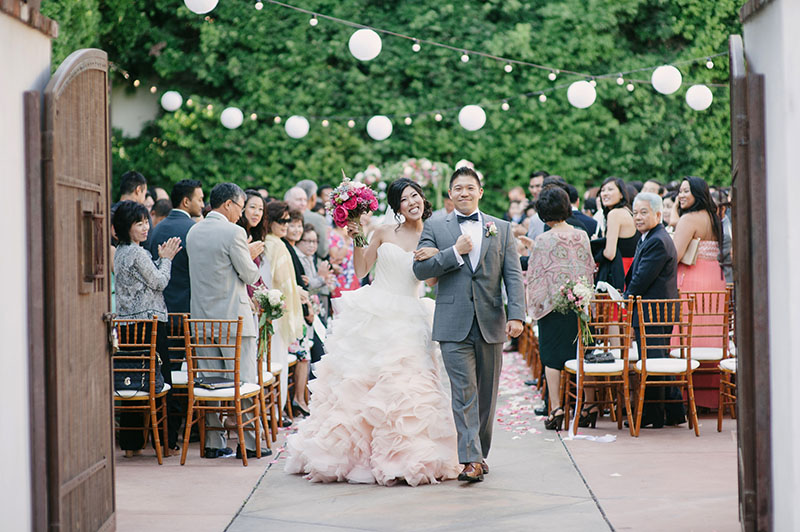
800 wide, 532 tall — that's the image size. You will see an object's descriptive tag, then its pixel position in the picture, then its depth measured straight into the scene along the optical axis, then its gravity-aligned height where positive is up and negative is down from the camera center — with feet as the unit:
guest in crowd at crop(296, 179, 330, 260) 34.73 +1.88
